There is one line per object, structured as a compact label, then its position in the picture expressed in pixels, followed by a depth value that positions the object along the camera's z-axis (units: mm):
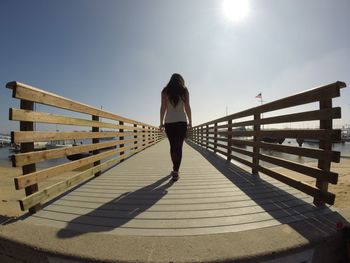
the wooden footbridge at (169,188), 2029
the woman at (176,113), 3873
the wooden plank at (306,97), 2174
